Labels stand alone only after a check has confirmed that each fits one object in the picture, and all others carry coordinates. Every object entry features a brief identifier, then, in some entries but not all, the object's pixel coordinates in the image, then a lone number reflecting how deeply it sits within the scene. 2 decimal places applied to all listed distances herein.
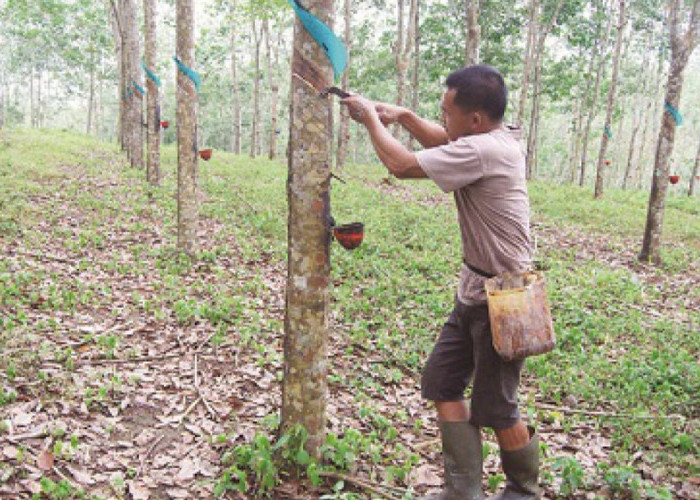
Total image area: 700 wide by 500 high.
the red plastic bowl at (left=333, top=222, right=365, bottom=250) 2.78
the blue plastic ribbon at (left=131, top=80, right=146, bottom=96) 12.41
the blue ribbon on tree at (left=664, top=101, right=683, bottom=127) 8.69
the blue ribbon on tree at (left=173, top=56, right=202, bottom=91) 6.81
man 2.60
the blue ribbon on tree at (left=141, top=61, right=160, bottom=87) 10.12
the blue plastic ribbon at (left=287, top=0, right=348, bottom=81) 2.71
